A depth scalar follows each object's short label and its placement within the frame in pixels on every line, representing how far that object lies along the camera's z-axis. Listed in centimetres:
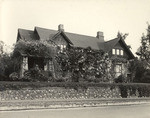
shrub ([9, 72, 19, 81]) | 2602
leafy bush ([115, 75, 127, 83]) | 3437
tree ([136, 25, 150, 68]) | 4467
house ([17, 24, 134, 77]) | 2964
